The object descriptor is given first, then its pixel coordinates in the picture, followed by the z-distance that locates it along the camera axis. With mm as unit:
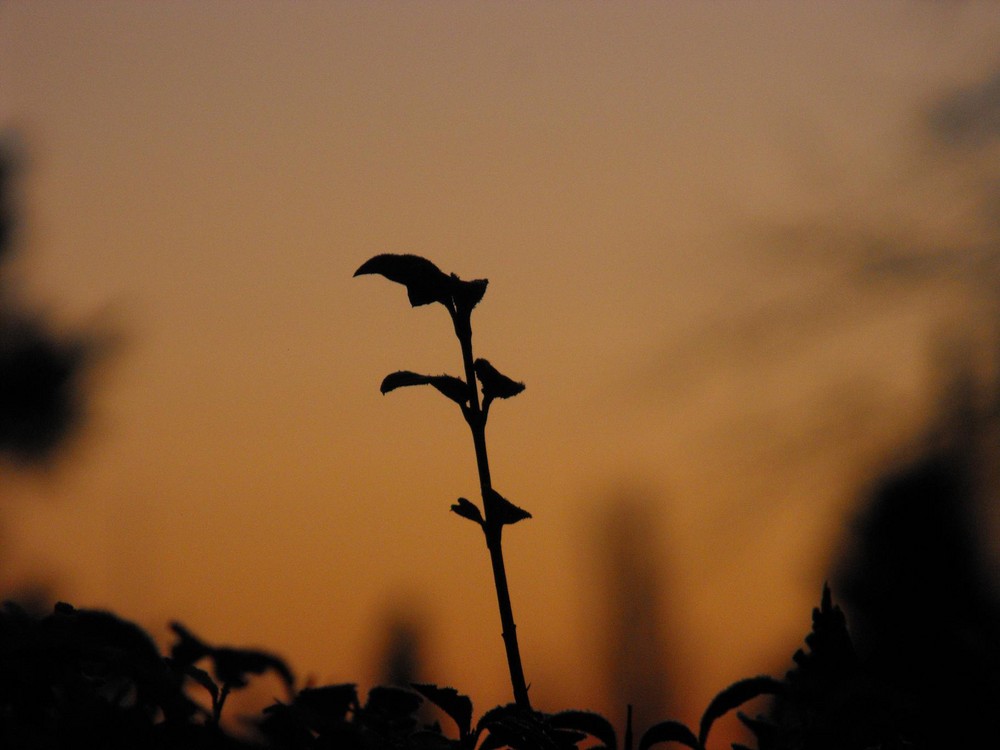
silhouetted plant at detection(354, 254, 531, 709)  2643
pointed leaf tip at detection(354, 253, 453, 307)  2676
